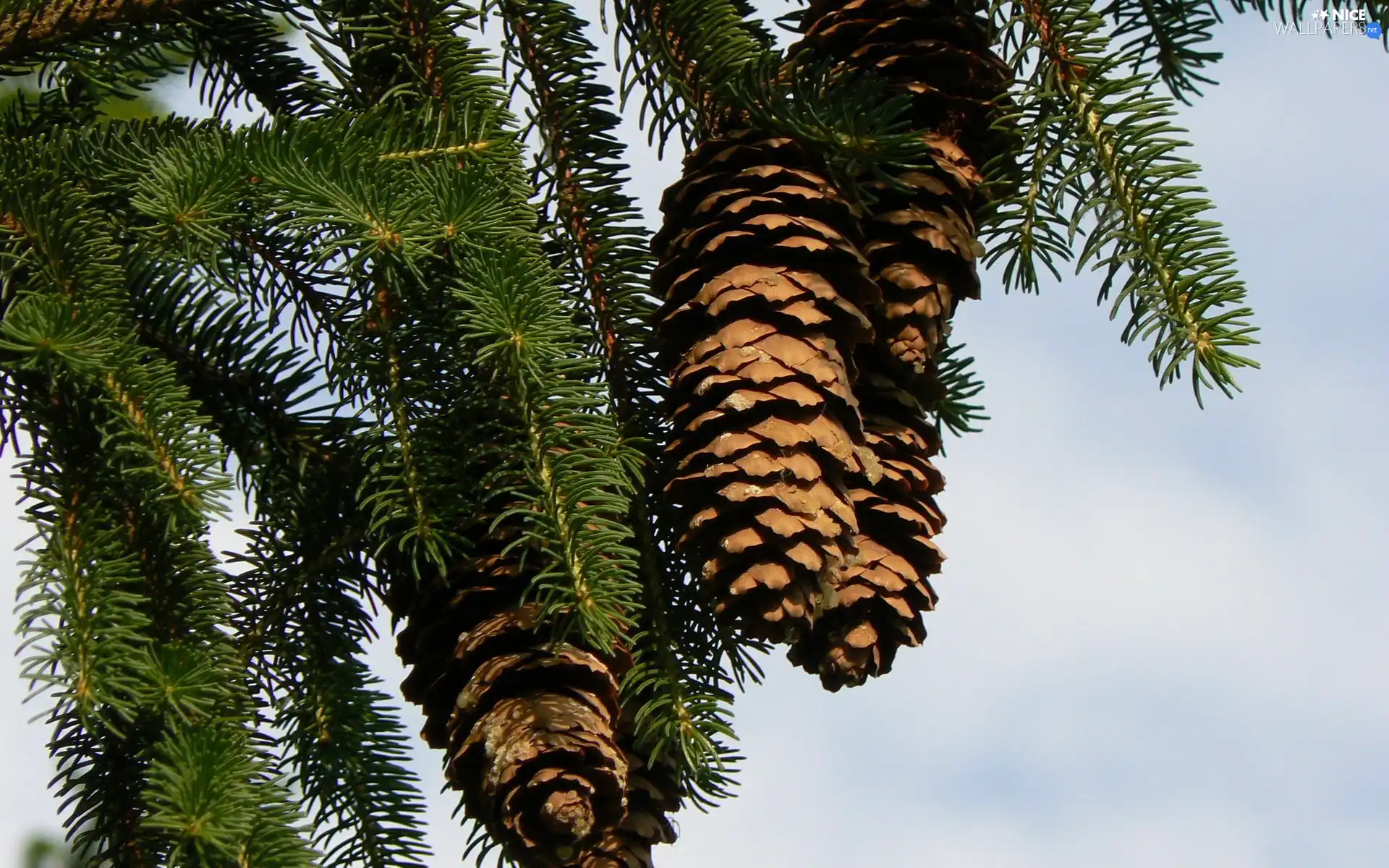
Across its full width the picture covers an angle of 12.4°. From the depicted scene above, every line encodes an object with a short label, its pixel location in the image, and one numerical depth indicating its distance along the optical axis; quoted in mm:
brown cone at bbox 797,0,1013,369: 1510
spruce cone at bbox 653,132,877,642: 1473
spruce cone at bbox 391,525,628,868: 1469
